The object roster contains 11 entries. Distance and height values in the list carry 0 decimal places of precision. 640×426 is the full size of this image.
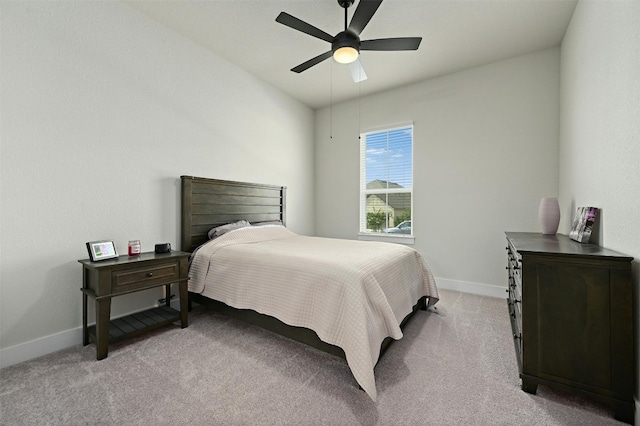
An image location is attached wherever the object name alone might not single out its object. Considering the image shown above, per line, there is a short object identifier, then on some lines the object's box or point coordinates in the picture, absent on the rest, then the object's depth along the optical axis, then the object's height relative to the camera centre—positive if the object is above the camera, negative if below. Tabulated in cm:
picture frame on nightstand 206 -32
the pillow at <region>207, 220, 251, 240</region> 302 -20
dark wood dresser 136 -59
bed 170 -53
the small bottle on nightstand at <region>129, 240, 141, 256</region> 227 -32
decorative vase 249 -2
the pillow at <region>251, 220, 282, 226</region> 365 -15
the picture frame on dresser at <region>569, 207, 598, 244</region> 182 -7
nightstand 193 -60
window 406 +51
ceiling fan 199 +142
